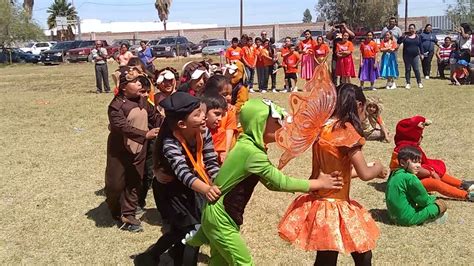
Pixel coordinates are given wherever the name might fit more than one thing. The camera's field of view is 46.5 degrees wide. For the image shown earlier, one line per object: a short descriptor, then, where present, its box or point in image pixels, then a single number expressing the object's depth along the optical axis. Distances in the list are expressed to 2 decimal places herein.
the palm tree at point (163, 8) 76.82
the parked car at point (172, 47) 35.69
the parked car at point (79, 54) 36.22
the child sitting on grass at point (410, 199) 5.12
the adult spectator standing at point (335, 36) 14.39
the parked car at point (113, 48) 33.81
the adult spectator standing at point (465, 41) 15.55
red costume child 5.75
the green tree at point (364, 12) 52.72
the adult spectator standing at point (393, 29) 16.31
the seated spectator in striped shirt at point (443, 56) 18.36
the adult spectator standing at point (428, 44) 17.98
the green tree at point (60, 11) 67.69
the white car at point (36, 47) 41.22
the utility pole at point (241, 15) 48.12
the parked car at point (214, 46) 35.47
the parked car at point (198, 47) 37.94
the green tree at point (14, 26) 41.81
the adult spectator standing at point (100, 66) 16.77
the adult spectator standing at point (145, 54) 17.61
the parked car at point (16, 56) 39.53
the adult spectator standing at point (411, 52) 15.29
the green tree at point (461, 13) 37.50
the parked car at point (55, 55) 36.44
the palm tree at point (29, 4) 54.76
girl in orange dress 3.22
